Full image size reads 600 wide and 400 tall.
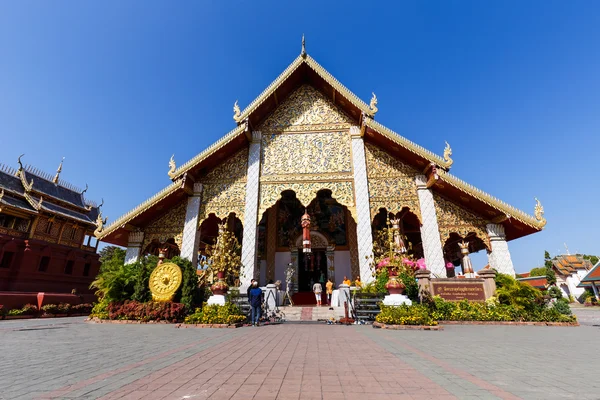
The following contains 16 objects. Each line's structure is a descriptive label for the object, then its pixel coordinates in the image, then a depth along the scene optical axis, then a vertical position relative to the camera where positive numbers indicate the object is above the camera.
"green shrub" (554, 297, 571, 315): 9.06 -0.42
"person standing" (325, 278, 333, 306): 13.12 +0.32
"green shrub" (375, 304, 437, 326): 7.07 -0.51
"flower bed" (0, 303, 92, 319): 12.95 -0.70
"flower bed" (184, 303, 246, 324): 7.85 -0.54
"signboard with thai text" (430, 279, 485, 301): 9.12 +0.15
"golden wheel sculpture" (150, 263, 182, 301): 9.20 +0.47
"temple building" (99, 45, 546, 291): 10.92 +4.60
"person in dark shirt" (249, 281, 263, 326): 8.41 -0.18
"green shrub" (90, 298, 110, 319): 9.51 -0.41
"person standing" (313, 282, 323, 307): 12.62 +0.14
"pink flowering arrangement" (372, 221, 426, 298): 8.23 +0.98
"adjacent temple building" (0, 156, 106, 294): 16.80 +3.82
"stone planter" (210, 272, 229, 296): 8.67 +0.23
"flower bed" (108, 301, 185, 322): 8.85 -0.46
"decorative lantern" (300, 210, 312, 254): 11.42 +2.49
